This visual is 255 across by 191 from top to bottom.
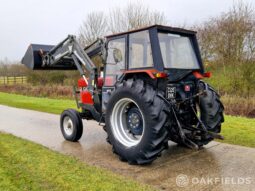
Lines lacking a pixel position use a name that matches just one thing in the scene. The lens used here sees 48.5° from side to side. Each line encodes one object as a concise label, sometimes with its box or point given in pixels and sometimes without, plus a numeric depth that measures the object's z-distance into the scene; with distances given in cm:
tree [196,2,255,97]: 1310
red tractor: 453
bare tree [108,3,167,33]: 1919
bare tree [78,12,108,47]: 2153
